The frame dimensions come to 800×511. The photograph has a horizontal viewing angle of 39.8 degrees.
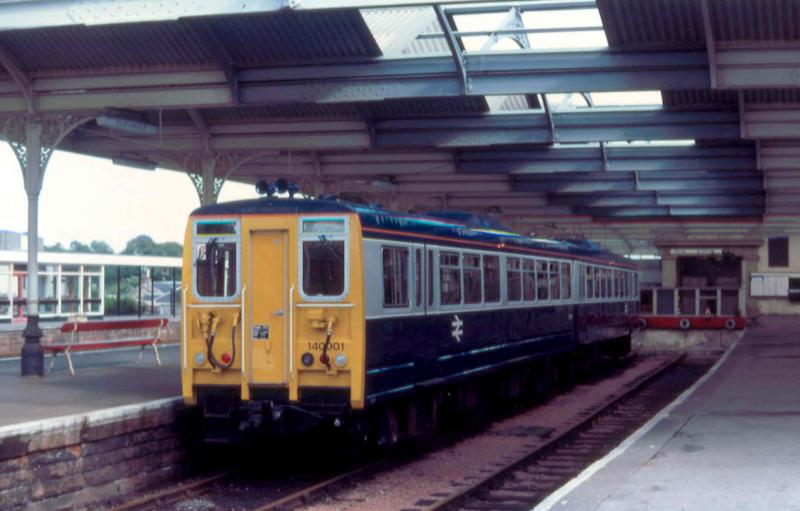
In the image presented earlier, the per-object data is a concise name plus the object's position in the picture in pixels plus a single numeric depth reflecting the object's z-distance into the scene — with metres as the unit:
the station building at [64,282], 31.61
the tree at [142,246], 97.00
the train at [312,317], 11.24
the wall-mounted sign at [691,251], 47.28
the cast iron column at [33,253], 16.23
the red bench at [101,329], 16.34
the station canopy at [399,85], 13.61
